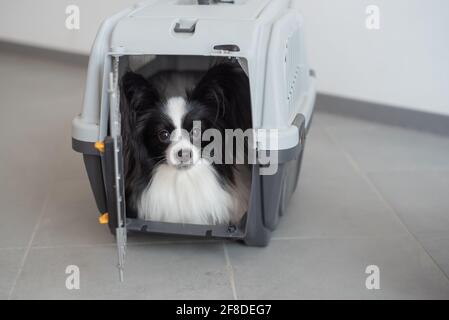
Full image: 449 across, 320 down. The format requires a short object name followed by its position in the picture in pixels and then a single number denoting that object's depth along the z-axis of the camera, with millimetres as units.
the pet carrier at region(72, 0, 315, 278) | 1482
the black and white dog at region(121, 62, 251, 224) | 1608
